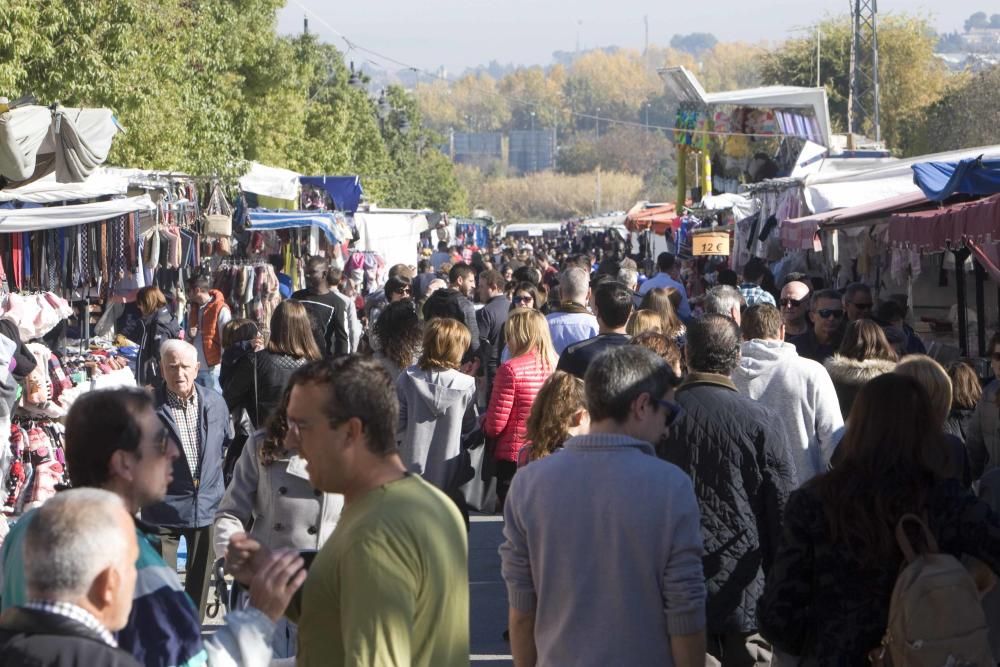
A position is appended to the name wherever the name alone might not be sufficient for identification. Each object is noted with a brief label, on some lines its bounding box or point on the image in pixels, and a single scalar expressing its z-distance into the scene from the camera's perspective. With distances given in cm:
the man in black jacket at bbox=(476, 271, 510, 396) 2366
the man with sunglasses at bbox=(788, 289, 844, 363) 1839
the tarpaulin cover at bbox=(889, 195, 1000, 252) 1906
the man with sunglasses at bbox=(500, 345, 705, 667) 852
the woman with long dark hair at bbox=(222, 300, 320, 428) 1686
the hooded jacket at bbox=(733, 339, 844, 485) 1270
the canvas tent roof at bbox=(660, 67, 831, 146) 6450
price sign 4466
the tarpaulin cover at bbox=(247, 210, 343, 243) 4137
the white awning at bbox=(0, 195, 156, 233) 2145
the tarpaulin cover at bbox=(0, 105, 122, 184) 1880
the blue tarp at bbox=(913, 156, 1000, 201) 1948
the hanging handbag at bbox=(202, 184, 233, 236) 3459
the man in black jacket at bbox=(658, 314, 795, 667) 1022
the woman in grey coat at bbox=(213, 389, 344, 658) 1134
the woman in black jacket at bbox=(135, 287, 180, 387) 2487
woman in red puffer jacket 1617
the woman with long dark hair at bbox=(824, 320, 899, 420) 1444
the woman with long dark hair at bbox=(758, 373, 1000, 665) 806
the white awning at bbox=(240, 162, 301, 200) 4050
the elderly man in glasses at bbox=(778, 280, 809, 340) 2014
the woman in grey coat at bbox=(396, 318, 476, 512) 1588
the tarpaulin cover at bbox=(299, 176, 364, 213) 5278
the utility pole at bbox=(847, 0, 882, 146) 7087
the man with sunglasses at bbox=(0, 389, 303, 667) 624
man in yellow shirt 624
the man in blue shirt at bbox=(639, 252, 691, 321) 2750
